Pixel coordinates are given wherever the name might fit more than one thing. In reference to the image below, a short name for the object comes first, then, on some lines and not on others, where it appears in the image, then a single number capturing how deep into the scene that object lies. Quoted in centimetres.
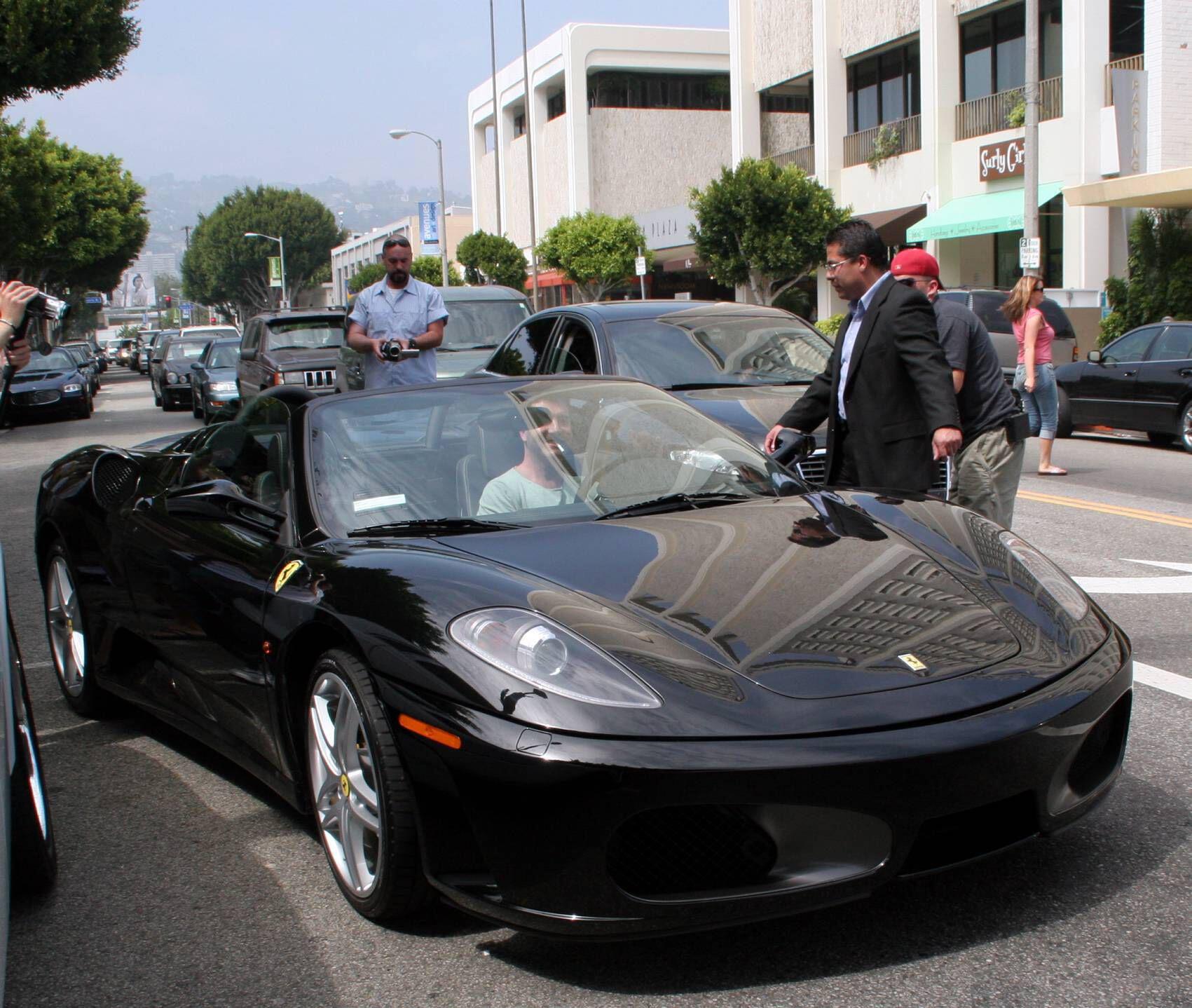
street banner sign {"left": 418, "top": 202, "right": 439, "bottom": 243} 7612
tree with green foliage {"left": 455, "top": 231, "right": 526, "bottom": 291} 6309
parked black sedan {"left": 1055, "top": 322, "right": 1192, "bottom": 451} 1497
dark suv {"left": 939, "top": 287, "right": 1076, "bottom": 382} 1880
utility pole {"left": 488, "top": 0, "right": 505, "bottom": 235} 5934
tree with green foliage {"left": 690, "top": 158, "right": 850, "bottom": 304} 3762
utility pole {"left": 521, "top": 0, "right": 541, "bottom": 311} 5297
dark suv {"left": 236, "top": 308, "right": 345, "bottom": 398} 1755
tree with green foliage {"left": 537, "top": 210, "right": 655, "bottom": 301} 5466
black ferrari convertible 277
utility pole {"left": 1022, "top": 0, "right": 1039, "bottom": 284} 2289
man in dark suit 550
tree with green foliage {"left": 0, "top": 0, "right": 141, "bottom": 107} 2409
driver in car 405
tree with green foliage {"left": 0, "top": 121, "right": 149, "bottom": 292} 3428
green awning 2970
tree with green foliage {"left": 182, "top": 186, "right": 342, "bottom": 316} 11925
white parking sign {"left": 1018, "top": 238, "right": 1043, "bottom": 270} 2244
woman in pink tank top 1163
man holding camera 924
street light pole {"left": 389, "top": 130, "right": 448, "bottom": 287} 6481
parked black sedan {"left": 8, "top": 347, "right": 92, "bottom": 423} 2556
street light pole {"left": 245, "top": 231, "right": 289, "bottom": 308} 10362
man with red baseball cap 618
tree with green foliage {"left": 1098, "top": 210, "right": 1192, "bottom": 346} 2450
